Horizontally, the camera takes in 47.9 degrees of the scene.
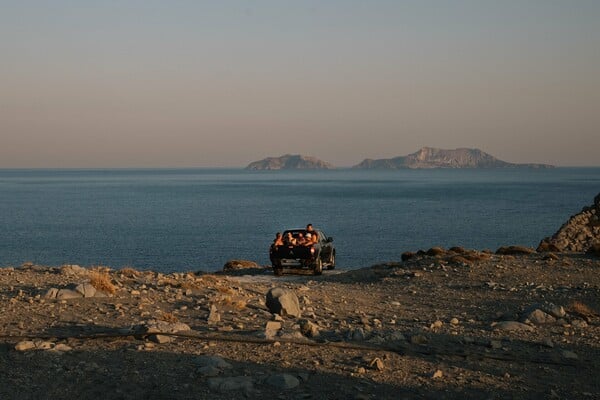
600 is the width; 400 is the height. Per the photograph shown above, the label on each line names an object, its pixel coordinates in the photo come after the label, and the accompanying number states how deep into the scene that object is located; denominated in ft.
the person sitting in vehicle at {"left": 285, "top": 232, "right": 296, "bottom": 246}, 86.02
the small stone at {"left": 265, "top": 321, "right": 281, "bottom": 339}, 37.97
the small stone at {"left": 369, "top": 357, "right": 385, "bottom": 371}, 32.17
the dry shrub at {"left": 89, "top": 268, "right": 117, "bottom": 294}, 50.06
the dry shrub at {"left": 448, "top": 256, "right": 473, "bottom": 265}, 86.50
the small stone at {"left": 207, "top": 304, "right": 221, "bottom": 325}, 42.93
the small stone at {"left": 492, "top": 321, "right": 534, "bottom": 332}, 44.01
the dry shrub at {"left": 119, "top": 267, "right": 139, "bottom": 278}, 67.32
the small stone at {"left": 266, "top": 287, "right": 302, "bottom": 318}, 46.14
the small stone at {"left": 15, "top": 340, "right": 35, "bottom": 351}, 34.14
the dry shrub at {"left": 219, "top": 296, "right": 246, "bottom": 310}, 48.42
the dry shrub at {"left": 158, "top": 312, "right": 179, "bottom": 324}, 42.22
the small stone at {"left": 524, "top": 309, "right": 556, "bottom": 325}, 46.75
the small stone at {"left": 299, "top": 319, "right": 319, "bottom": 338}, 39.09
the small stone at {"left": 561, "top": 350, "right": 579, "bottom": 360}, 36.35
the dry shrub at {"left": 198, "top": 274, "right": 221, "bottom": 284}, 63.06
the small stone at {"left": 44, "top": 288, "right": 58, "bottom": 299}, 48.17
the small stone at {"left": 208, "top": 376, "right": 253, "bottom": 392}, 29.27
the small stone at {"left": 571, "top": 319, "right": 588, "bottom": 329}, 45.44
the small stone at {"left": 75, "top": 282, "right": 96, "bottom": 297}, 48.62
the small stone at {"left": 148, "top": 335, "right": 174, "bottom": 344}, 36.01
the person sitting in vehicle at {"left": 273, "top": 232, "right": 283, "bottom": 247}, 85.59
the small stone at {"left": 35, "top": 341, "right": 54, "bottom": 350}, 34.27
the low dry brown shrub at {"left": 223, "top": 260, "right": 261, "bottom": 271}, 104.76
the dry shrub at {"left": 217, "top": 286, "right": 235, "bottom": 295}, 54.95
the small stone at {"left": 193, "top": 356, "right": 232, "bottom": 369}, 32.09
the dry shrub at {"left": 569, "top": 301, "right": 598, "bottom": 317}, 49.66
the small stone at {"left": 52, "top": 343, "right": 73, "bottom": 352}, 34.22
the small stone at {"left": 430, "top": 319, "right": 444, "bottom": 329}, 44.13
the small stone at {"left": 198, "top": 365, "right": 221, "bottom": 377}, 30.91
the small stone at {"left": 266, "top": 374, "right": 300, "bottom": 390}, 29.63
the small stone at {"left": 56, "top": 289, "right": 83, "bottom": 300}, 48.15
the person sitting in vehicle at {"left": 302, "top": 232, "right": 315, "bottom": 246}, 85.63
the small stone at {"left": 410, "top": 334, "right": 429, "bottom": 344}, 37.87
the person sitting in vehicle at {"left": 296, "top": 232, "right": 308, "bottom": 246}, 86.82
